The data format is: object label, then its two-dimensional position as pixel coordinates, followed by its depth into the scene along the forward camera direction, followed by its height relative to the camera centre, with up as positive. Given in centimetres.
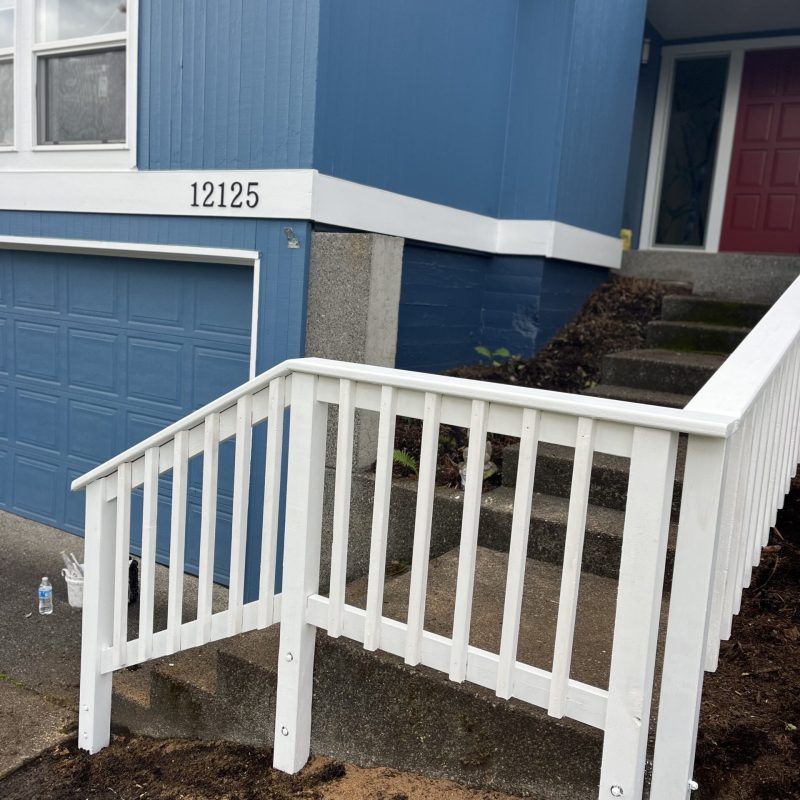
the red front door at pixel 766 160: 773 +145
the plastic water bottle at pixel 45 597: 497 -211
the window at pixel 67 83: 510 +118
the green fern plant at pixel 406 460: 422 -94
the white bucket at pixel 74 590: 508 -209
